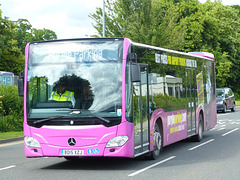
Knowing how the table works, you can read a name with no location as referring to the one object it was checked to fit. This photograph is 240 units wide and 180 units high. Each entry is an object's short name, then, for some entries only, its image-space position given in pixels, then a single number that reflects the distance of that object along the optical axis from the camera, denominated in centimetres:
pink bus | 1045
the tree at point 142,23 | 3053
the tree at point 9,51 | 5381
